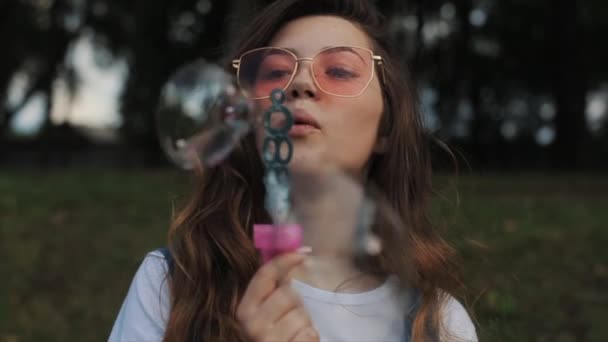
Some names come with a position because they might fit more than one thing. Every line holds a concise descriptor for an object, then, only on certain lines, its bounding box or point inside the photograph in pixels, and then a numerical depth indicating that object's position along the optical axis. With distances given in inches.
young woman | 29.9
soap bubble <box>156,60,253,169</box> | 31.4
